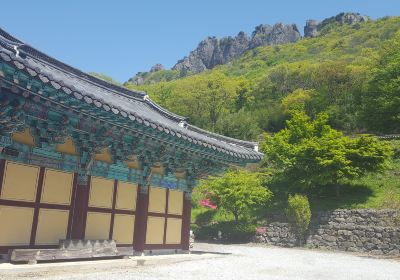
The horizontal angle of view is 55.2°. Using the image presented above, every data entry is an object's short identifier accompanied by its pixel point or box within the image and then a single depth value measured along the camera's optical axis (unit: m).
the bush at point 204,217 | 30.36
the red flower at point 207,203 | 30.31
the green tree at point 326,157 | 26.17
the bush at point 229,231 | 27.61
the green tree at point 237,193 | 26.45
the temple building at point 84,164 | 7.87
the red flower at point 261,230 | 27.08
